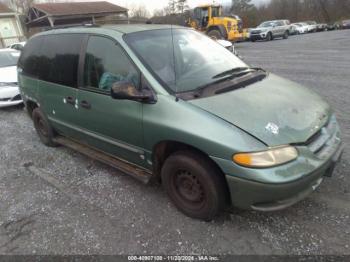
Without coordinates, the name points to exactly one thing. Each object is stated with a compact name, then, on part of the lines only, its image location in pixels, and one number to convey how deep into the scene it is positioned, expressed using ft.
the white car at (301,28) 114.79
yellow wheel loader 66.80
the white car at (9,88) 23.62
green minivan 7.60
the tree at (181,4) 161.07
